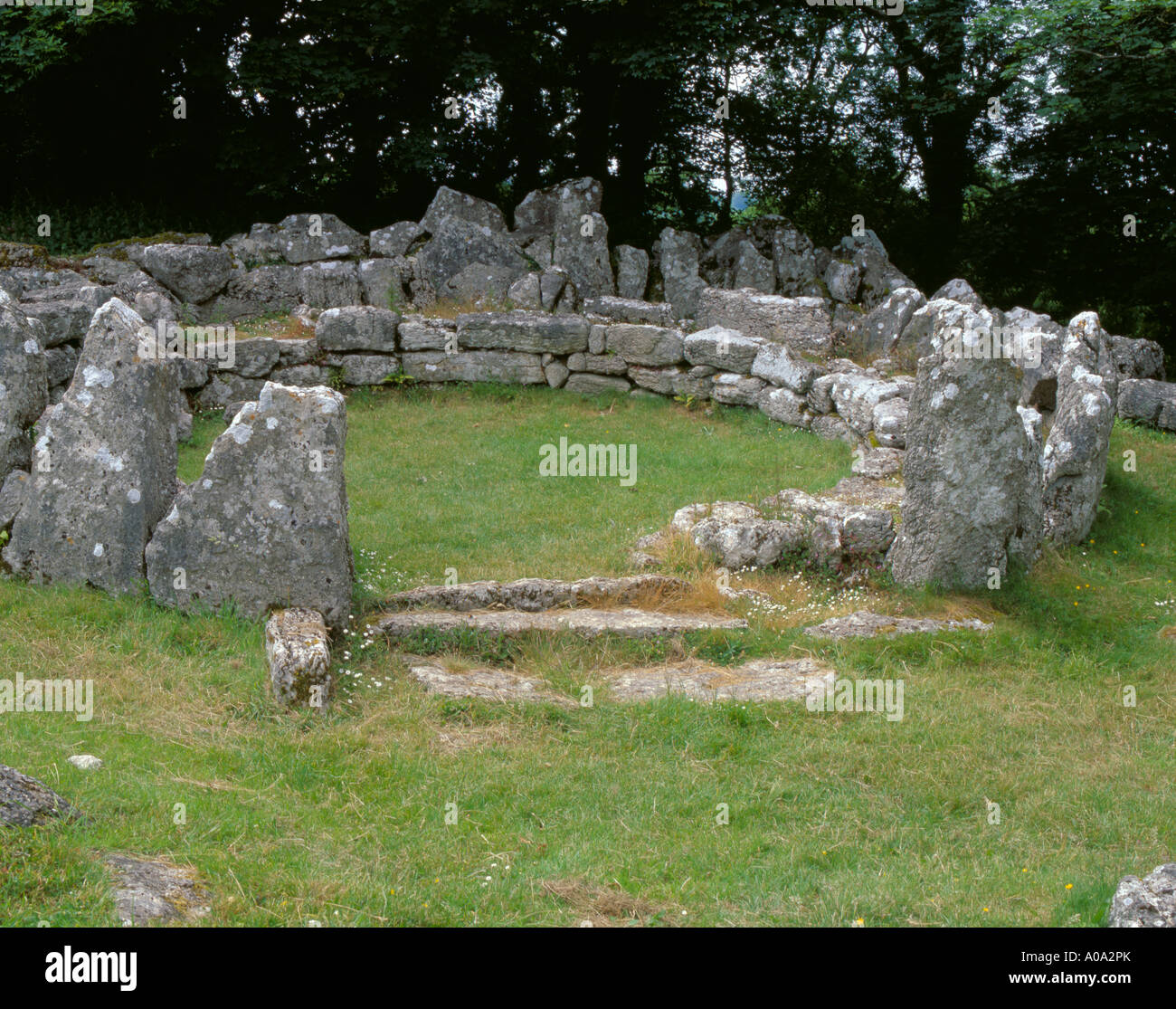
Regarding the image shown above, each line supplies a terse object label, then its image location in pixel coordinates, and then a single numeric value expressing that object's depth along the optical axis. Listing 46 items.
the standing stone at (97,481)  8.62
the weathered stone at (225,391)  16.05
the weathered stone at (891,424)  13.67
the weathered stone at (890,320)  17.11
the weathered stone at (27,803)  5.06
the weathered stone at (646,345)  16.70
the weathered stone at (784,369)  15.56
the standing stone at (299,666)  7.34
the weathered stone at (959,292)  17.36
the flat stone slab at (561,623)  8.68
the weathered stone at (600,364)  16.92
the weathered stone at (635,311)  17.75
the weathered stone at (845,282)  19.48
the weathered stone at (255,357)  16.20
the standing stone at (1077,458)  11.05
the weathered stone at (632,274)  19.41
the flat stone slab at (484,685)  7.77
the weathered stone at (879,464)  12.95
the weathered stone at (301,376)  16.45
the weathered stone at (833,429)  14.70
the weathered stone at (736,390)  16.14
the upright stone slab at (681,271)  19.56
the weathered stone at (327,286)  17.84
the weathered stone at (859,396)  14.33
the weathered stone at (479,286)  18.16
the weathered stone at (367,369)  16.62
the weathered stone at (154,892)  4.69
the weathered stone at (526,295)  18.00
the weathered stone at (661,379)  16.67
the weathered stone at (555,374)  16.95
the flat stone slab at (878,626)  8.93
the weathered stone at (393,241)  18.69
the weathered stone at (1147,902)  4.54
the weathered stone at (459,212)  18.72
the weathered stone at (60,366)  14.29
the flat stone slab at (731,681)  7.95
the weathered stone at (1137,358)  17.33
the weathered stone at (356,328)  16.52
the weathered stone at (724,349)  16.25
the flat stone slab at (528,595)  9.21
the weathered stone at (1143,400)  16.02
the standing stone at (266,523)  8.38
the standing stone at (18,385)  9.46
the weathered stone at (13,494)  9.03
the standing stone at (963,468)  9.47
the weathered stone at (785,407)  15.45
